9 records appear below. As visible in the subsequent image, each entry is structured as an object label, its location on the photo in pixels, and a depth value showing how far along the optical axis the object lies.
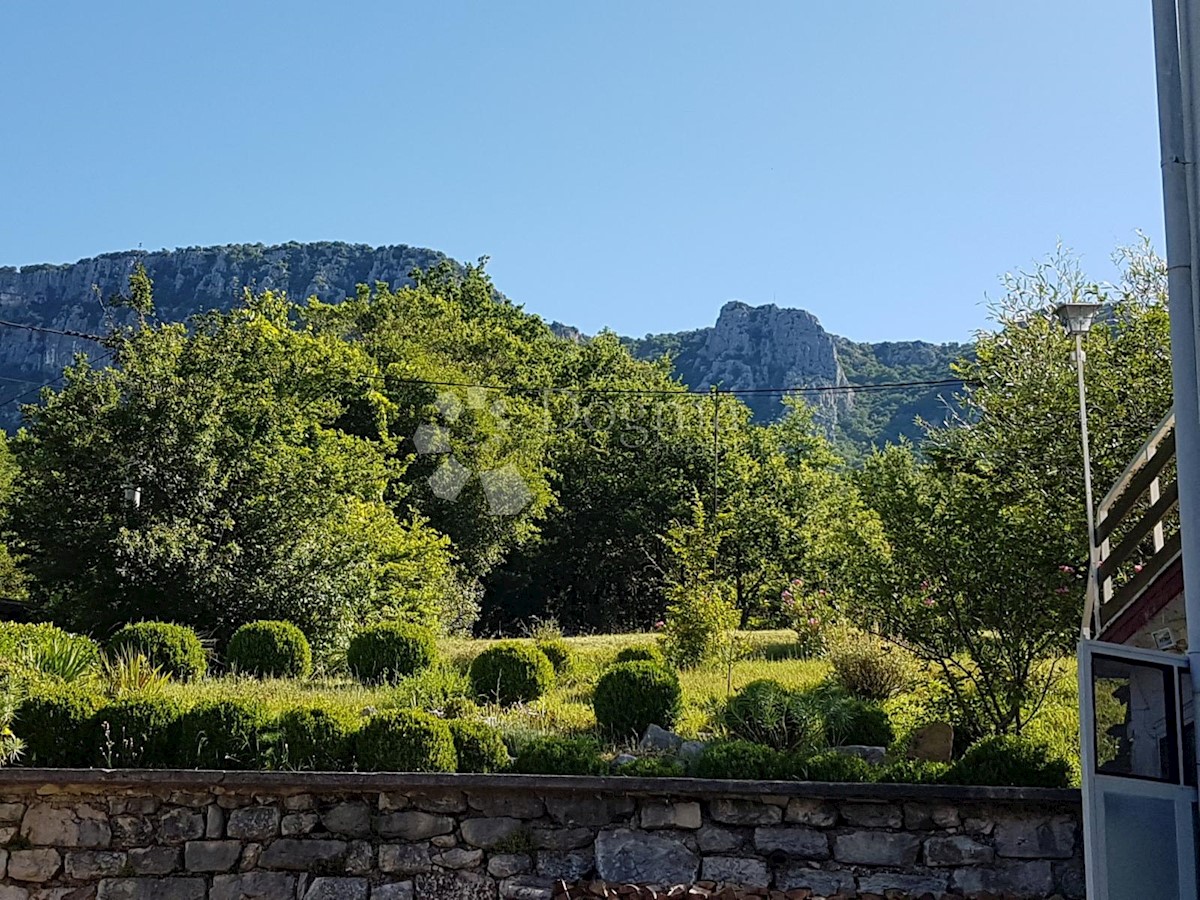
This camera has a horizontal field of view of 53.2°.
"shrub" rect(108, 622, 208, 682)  11.73
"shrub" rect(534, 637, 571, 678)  12.91
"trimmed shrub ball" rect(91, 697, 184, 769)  8.24
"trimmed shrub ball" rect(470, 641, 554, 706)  11.10
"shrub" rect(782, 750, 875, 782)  7.43
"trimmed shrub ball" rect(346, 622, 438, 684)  12.41
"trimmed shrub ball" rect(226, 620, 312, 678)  12.59
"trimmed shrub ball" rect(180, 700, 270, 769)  8.15
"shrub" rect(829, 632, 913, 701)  10.99
